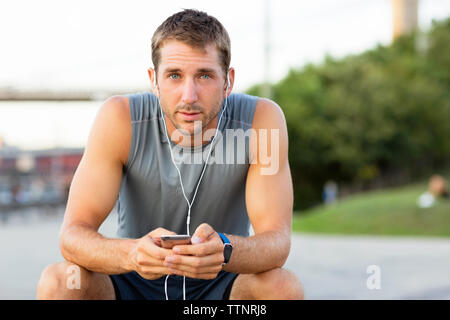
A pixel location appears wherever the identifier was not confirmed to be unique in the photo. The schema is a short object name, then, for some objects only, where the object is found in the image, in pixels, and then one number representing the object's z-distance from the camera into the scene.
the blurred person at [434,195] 13.55
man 2.15
